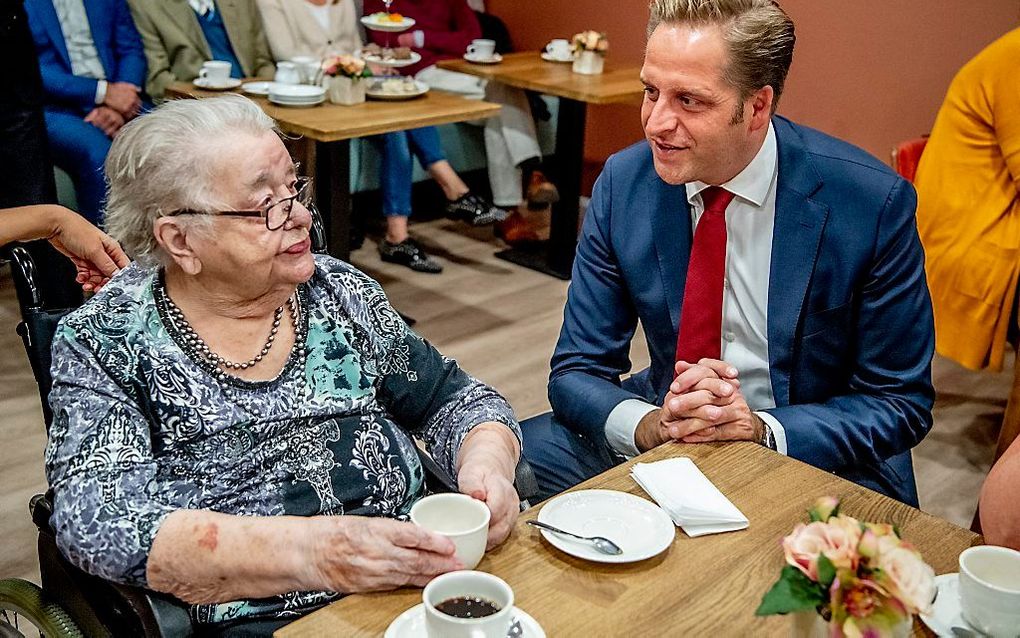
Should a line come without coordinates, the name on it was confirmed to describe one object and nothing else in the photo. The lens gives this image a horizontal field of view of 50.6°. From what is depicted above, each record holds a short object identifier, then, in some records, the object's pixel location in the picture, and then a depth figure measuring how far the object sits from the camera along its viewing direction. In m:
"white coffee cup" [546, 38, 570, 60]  4.80
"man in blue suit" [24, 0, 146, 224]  4.04
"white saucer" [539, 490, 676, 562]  1.34
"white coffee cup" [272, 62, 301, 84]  3.89
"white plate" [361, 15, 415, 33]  4.46
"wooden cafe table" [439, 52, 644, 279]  4.34
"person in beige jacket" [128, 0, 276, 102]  4.44
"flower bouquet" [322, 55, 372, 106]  3.79
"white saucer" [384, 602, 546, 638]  1.18
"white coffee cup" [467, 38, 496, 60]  4.63
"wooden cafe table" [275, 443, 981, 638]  1.22
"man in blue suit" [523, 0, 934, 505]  1.83
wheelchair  1.32
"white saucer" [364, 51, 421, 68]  4.32
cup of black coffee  1.08
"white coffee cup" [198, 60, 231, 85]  3.93
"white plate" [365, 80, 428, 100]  3.95
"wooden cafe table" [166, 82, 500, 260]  3.54
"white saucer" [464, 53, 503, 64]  4.63
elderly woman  1.35
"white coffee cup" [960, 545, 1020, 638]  1.12
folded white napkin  1.41
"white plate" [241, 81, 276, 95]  3.94
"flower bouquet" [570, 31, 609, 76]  4.50
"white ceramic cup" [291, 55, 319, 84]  3.99
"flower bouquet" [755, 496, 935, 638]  0.96
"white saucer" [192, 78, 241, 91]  3.92
